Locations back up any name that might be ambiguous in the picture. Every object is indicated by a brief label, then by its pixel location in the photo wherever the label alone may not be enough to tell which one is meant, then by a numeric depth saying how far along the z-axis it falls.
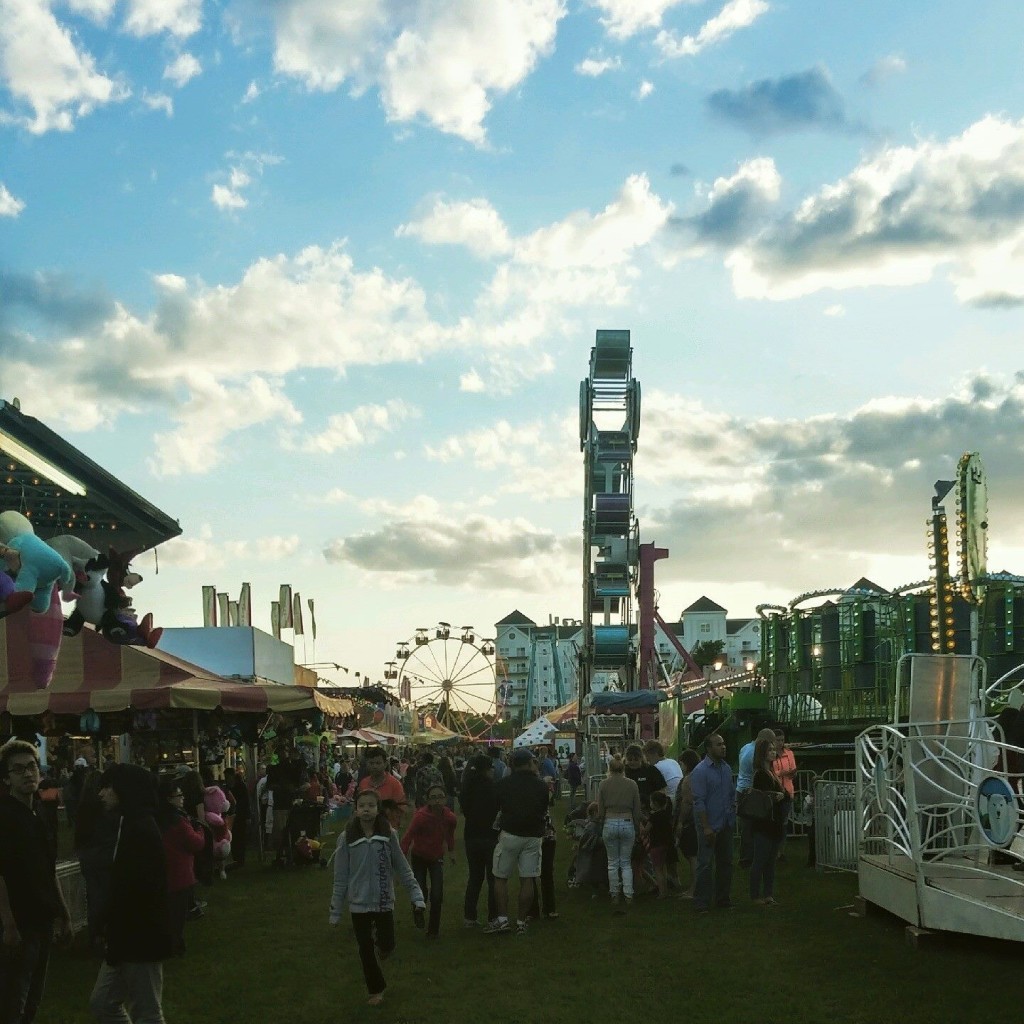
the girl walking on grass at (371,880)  8.63
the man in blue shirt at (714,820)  12.59
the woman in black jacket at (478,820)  12.21
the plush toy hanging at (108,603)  12.37
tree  131.62
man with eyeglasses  6.55
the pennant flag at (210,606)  48.47
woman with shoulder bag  12.83
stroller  14.63
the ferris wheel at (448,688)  61.25
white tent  42.06
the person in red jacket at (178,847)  10.38
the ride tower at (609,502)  51.69
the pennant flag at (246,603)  52.28
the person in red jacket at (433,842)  11.78
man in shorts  11.80
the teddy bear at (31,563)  10.34
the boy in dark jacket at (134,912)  6.24
